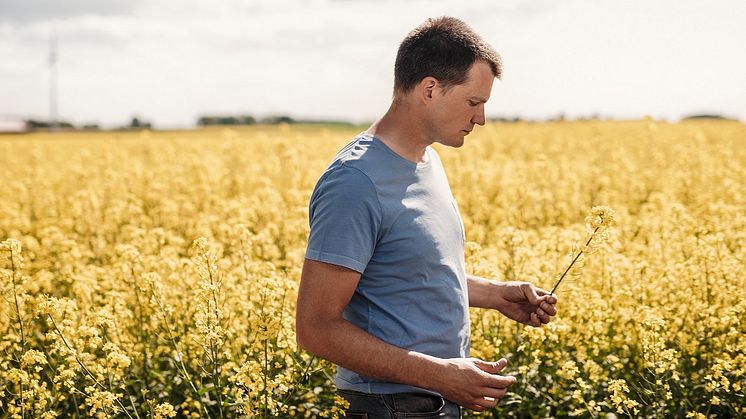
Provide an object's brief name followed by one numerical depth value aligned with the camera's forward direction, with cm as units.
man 217
